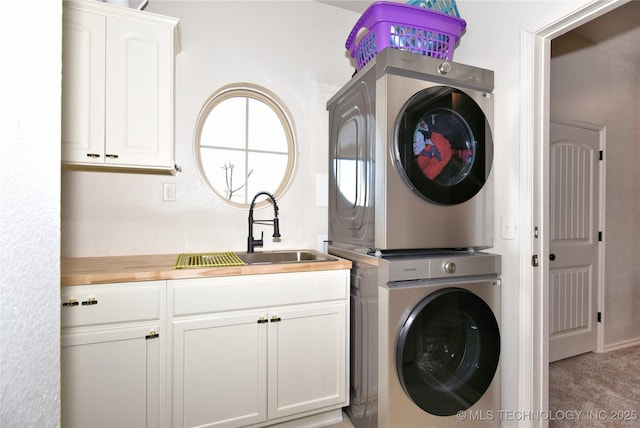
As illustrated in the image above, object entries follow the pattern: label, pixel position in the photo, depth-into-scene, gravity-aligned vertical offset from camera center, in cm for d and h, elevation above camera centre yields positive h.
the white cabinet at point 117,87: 157 +65
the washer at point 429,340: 150 -62
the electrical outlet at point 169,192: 202 +14
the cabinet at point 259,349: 150 -68
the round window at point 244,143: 224 +52
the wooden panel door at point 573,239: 263 -21
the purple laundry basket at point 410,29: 167 +100
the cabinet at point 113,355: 133 -61
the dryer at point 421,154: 156 +32
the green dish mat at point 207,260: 159 -26
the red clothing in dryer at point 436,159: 162 +28
